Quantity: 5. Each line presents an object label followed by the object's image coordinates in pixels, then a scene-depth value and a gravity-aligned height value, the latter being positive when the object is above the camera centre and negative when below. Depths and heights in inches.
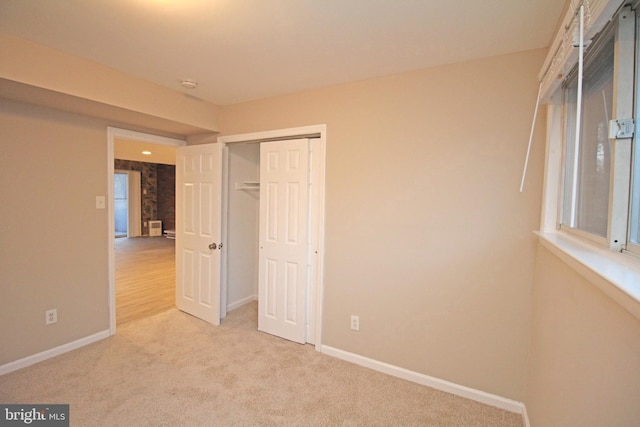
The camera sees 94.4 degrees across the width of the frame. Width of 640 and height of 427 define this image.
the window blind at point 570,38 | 39.2 +26.4
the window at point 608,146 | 39.9 +9.7
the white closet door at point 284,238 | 116.6 -15.1
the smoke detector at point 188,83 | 104.9 +41.8
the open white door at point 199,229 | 132.3 -14.0
